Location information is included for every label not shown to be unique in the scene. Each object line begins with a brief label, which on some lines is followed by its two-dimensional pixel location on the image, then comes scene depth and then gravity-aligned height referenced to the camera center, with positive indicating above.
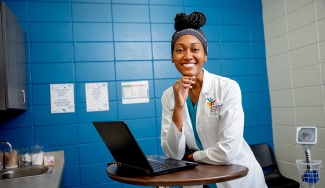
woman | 1.24 -0.05
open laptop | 0.92 -0.17
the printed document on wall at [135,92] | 2.64 +0.15
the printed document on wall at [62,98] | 2.46 +0.11
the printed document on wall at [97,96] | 2.54 +0.12
